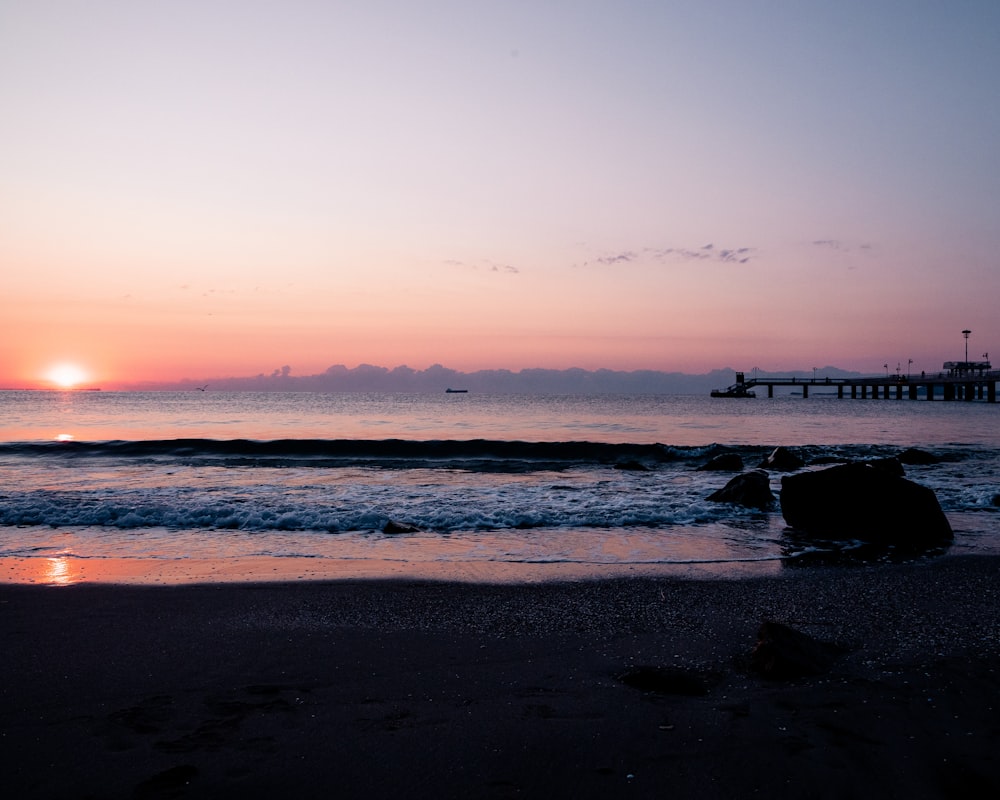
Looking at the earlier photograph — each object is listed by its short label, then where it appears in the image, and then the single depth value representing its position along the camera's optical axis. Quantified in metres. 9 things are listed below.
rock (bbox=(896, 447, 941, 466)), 24.25
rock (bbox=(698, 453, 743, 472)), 22.25
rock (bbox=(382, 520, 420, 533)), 11.47
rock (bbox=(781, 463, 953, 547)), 10.68
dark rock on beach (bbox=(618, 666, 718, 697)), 4.68
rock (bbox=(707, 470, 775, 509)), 13.88
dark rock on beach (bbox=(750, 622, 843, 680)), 4.86
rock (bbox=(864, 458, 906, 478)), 18.03
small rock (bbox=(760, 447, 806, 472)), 22.64
